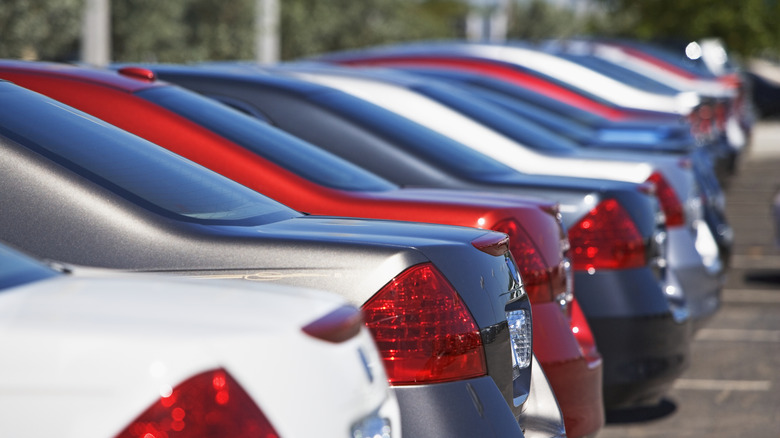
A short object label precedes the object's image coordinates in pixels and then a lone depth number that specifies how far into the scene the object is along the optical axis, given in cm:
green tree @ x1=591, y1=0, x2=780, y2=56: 6694
